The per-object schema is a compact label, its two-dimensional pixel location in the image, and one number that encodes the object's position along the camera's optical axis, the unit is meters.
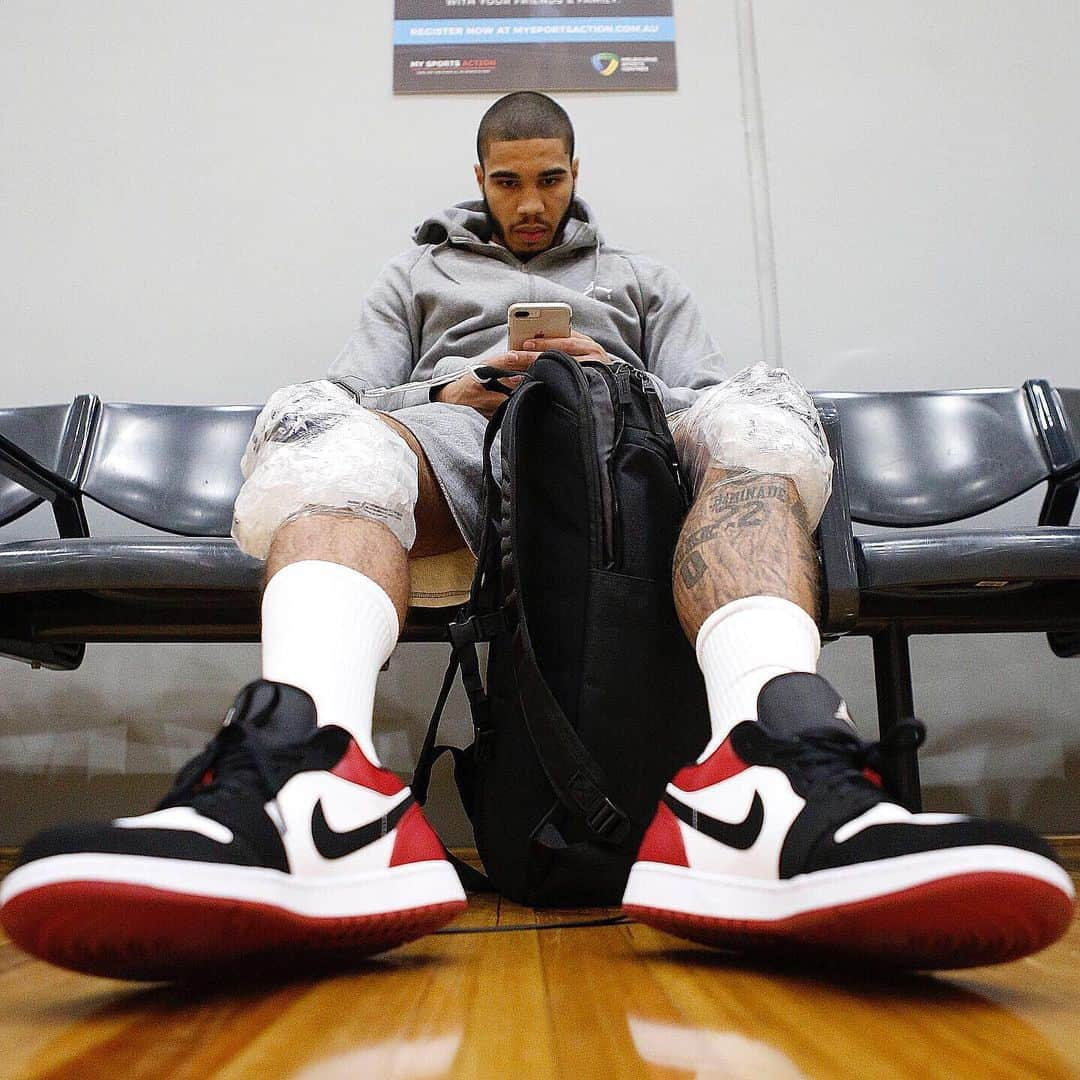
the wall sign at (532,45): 1.84
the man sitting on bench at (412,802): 0.43
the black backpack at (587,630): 0.85
